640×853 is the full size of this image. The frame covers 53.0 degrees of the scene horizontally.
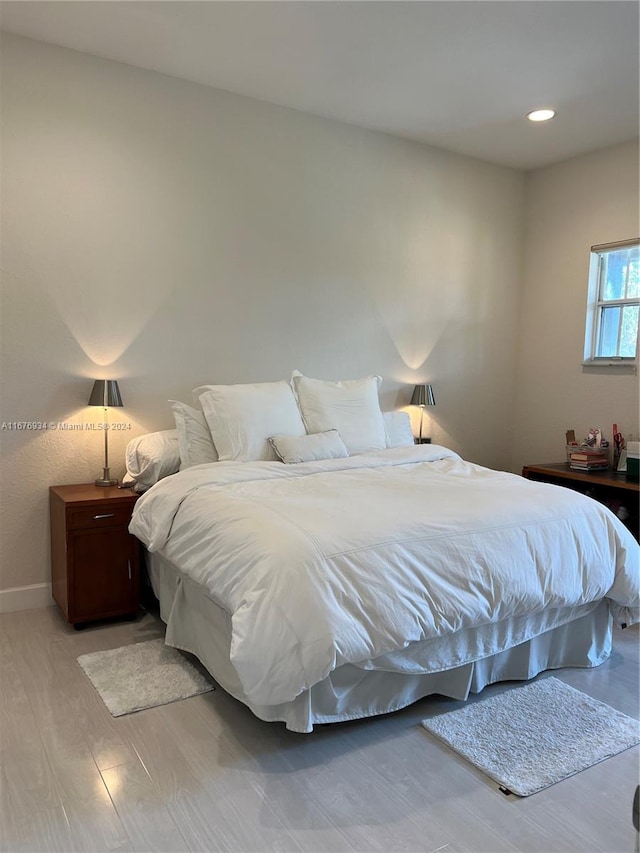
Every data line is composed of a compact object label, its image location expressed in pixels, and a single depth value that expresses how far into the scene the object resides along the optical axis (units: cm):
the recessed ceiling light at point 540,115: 376
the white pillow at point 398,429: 395
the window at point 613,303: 429
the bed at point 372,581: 198
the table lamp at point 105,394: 321
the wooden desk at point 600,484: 381
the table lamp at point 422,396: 437
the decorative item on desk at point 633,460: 389
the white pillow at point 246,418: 324
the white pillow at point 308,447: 325
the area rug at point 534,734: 202
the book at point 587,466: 413
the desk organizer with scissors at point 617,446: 419
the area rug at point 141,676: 239
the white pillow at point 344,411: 360
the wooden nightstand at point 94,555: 297
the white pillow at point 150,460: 317
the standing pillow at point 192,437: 324
